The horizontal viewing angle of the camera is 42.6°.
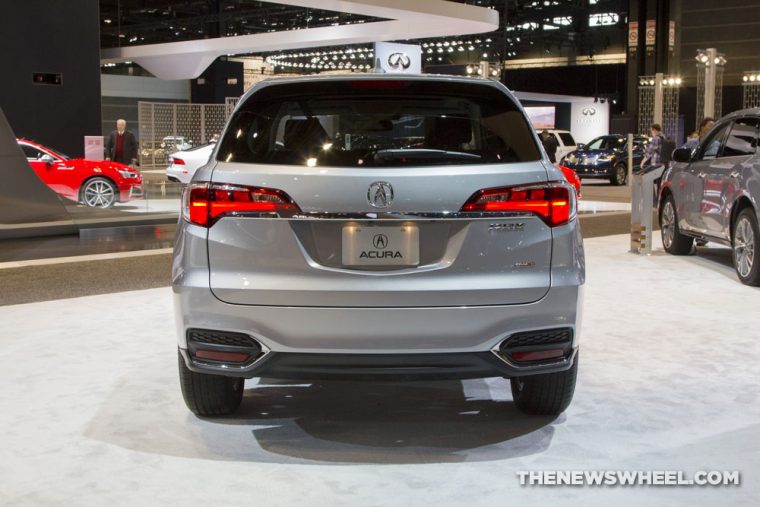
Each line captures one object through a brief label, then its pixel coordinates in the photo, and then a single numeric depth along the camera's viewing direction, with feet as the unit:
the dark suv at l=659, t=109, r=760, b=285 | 29.63
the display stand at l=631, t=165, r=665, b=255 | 37.01
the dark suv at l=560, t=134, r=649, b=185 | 96.22
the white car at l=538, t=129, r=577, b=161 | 110.51
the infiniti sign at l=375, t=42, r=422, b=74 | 73.48
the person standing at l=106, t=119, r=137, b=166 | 65.41
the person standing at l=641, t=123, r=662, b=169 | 70.23
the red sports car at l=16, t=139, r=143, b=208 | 56.90
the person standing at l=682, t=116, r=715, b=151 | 54.31
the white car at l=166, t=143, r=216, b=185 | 75.20
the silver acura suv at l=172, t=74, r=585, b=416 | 12.59
